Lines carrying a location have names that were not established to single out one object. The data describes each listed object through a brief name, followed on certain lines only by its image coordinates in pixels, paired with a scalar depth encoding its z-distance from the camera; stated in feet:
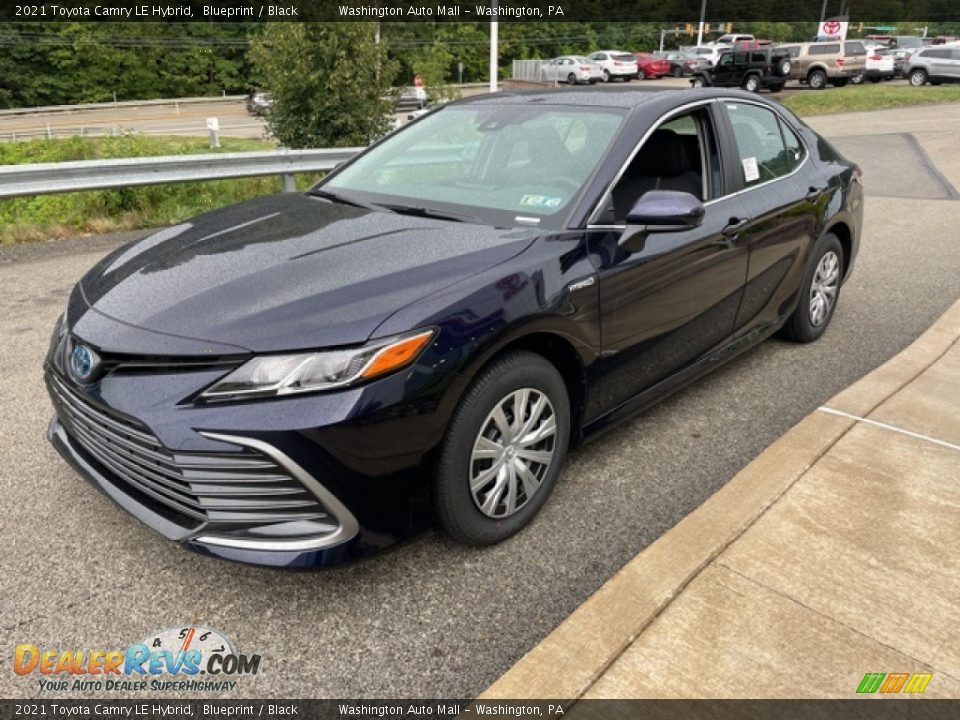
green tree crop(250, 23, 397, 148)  37.99
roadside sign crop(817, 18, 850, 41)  128.35
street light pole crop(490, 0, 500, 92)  60.72
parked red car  154.81
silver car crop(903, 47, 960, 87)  101.45
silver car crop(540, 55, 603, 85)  141.49
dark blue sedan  7.54
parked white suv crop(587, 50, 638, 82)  143.23
